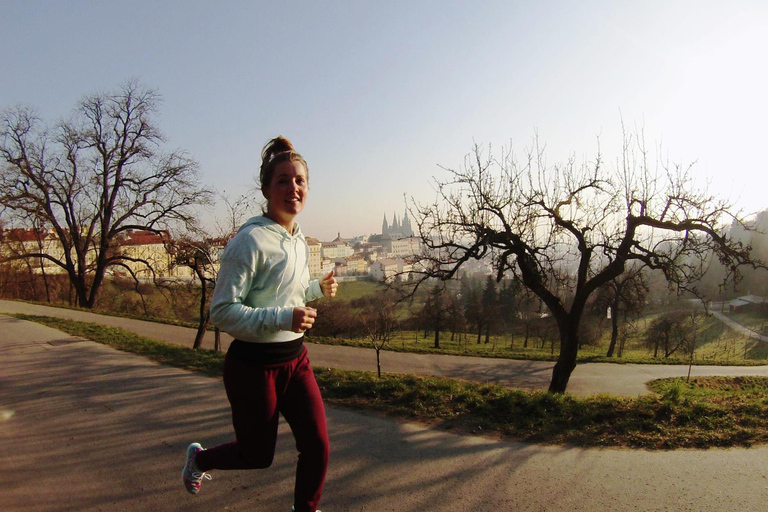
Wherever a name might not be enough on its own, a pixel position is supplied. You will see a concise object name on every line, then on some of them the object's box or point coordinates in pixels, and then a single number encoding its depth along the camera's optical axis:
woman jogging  1.85
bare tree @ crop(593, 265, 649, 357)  9.01
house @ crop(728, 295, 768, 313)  47.69
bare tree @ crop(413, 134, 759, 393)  8.00
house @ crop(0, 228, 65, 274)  23.48
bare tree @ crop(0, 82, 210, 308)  20.12
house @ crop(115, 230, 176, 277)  20.77
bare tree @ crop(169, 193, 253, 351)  9.82
